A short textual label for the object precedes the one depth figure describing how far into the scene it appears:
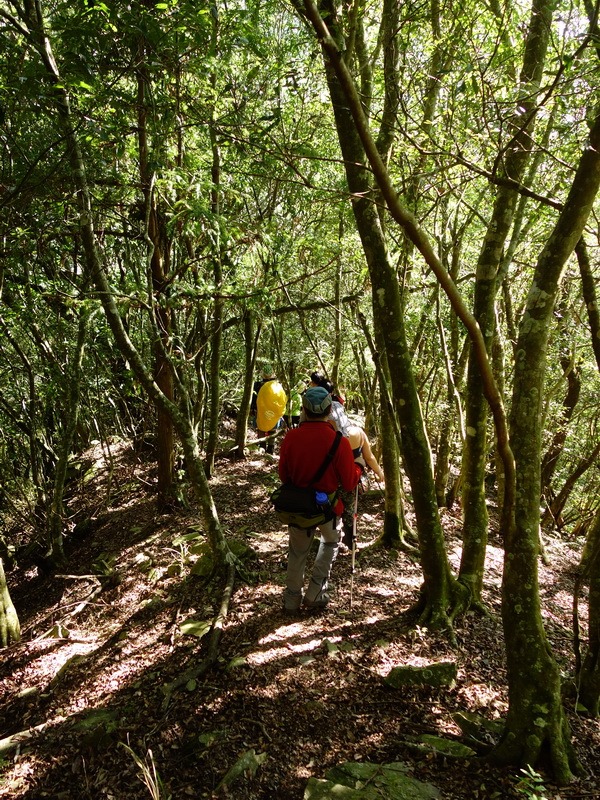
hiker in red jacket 5.15
